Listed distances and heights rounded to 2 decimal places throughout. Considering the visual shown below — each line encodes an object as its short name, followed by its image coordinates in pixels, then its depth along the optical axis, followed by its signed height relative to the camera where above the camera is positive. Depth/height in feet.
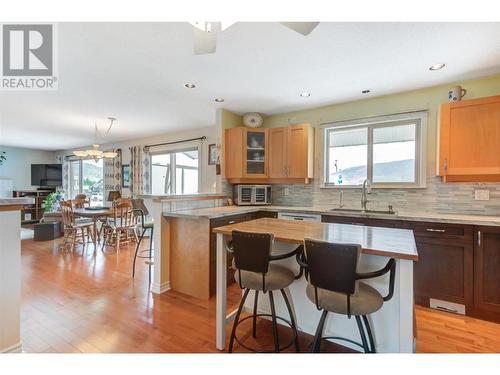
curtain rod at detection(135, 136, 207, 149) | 16.72 +3.27
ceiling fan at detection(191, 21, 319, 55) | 4.00 +2.80
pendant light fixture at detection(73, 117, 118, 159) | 15.15 +2.11
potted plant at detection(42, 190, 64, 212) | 20.85 -1.65
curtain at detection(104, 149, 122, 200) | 21.43 +1.01
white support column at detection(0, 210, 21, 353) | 4.93 -2.03
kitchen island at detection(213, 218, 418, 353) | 4.05 -1.80
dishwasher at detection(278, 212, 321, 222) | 10.08 -1.34
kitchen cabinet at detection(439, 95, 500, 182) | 7.79 +1.57
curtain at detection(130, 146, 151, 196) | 19.69 +1.18
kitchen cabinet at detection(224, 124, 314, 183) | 11.71 +1.60
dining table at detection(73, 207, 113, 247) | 14.53 -1.72
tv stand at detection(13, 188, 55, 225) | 24.56 -2.40
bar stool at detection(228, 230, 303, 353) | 4.81 -1.71
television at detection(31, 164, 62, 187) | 25.73 +1.06
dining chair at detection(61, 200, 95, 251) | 14.79 -2.37
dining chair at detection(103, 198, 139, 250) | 14.61 -2.59
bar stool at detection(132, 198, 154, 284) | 9.84 -1.62
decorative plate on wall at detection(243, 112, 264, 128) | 12.96 +3.56
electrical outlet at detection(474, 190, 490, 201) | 8.56 -0.32
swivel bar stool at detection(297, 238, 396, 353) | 3.99 -1.67
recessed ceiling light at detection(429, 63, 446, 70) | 7.75 +3.93
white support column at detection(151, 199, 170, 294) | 8.95 -2.60
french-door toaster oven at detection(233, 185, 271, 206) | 12.34 -0.50
